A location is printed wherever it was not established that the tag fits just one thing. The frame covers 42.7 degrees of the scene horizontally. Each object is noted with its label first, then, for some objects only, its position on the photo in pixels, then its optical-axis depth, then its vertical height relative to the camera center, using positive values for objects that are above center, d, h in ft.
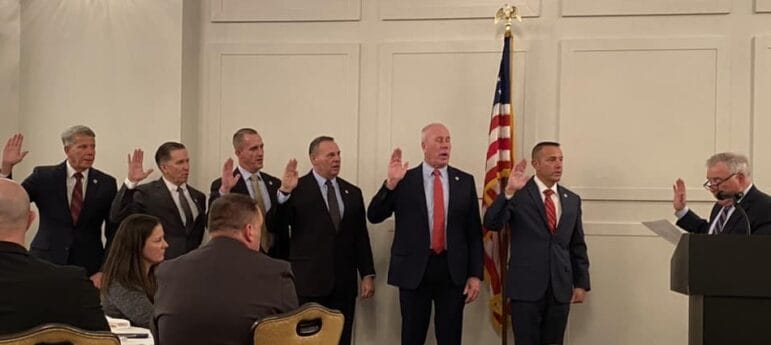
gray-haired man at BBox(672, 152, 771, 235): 17.24 -0.09
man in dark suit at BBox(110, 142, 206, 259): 21.12 -0.43
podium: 13.06 -1.25
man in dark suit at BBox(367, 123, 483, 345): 21.38 -1.14
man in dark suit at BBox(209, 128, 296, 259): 21.85 -0.13
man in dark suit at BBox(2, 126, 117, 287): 21.30 -0.53
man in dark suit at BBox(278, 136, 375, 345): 21.42 -1.13
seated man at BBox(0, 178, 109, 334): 10.32 -1.19
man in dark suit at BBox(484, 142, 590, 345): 20.71 -1.28
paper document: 17.40 -0.68
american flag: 22.89 +0.69
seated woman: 14.67 -1.39
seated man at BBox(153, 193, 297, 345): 11.85 -1.34
